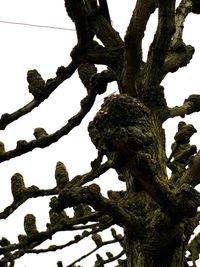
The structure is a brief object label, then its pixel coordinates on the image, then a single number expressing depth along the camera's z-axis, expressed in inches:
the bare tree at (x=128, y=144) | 210.2
